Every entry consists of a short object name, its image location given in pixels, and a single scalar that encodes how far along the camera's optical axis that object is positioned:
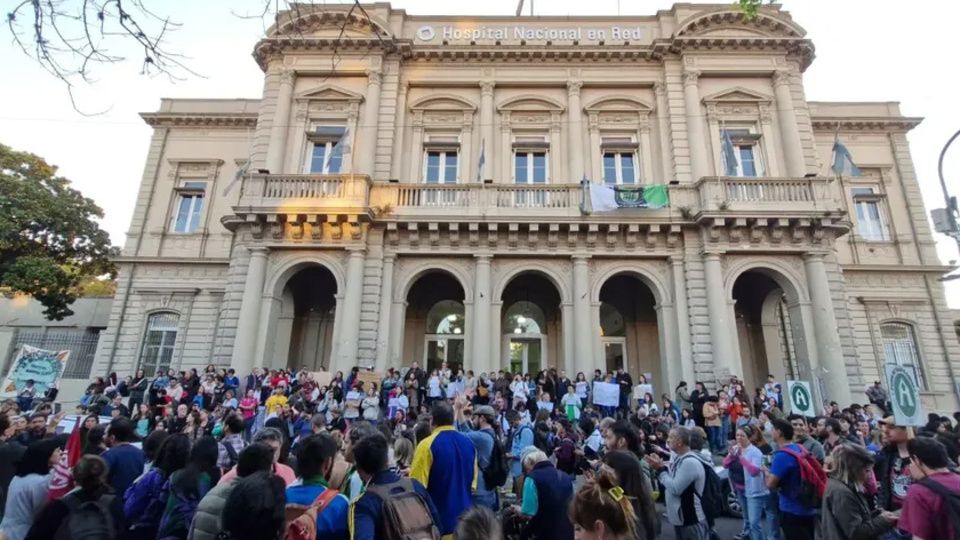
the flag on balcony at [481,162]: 17.92
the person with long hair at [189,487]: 3.67
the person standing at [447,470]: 4.21
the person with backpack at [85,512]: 3.29
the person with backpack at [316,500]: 2.89
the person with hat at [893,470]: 5.14
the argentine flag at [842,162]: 17.15
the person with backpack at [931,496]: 3.41
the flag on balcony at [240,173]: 17.97
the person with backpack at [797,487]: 4.88
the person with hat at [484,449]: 5.36
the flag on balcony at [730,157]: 17.27
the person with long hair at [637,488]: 3.99
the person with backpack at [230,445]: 5.55
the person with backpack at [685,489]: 5.09
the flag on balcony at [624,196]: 17.12
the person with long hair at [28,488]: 4.12
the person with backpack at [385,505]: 2.90
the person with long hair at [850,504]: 3.89
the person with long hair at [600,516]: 2.56
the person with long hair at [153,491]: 3.88
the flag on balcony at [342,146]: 17.58
